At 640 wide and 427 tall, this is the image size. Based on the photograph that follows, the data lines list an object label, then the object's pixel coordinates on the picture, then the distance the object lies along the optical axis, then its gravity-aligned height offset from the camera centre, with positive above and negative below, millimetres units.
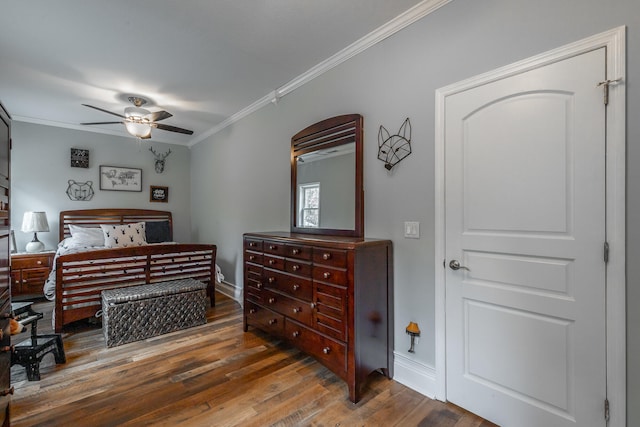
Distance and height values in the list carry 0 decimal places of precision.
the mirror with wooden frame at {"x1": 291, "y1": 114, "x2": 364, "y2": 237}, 2441 +319
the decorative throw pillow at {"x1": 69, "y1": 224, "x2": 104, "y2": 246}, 4160 -331
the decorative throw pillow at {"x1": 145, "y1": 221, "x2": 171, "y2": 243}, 4855 -317
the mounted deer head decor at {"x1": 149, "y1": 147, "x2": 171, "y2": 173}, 5381 +963
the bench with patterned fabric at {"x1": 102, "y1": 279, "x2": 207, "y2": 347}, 2686 -960
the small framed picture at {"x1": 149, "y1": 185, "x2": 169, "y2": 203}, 5359 +351
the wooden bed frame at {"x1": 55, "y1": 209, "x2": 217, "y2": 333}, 2861 -647
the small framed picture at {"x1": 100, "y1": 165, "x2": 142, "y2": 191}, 4914 +601
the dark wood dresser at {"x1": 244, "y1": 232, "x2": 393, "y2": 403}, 1905 -648
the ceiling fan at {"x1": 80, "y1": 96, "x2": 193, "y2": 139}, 3251 +1063
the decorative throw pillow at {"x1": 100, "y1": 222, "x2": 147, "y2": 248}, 4199 -336
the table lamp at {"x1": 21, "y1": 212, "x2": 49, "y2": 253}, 4020 -175
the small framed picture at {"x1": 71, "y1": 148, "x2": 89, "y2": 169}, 4633 +890
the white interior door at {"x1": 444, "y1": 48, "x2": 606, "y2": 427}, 1389 -189
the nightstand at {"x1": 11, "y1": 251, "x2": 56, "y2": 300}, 3832 -796
